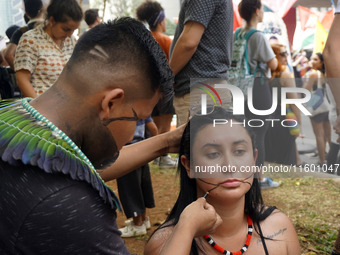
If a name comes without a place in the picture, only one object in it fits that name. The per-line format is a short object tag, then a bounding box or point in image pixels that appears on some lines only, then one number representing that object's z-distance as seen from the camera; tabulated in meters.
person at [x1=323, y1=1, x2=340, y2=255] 2.10
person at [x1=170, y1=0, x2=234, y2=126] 2.87
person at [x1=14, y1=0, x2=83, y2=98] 3.30
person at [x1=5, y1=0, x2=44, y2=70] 4.07
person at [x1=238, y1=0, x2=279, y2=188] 4.05
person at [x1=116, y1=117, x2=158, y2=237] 3.38
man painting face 1.27
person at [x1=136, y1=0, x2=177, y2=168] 4.54
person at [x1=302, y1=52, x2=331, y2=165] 4.34
